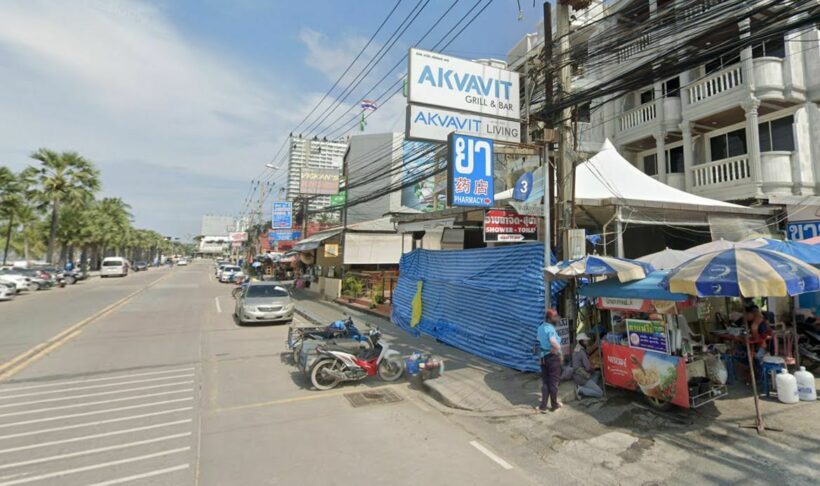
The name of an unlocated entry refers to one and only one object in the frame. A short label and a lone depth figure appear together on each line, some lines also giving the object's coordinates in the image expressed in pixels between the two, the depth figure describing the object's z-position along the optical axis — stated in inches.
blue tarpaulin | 311.6
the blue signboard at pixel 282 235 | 1371.8
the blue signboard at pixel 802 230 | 416.8
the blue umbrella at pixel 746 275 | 187.8
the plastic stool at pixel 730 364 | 277.9
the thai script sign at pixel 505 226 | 332.8
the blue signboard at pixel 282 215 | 1234.6
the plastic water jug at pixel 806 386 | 231.6
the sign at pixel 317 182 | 1124.5
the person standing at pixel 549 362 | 233.9
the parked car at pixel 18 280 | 954.8
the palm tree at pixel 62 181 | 1393.9
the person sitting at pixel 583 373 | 254.4
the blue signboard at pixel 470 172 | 314.0
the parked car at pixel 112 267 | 1712.6
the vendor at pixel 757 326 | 262.2
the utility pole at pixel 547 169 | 298.5
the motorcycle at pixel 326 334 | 340.5
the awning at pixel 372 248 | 891.4
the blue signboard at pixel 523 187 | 311.0
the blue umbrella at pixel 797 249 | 261.6
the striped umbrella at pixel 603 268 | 246.2
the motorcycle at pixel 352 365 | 285.1
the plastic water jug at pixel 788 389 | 227.9
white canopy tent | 382.6
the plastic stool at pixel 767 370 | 241.7
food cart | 219.6
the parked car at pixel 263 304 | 548.7
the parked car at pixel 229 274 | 1526.8
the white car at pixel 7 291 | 845.8
